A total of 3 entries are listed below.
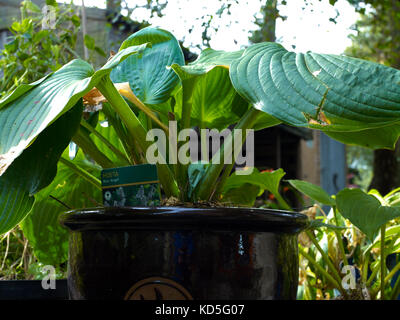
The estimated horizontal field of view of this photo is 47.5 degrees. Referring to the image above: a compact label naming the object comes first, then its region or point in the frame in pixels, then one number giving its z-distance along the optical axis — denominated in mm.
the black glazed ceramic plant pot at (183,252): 615
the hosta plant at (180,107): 562
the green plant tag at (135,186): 710
